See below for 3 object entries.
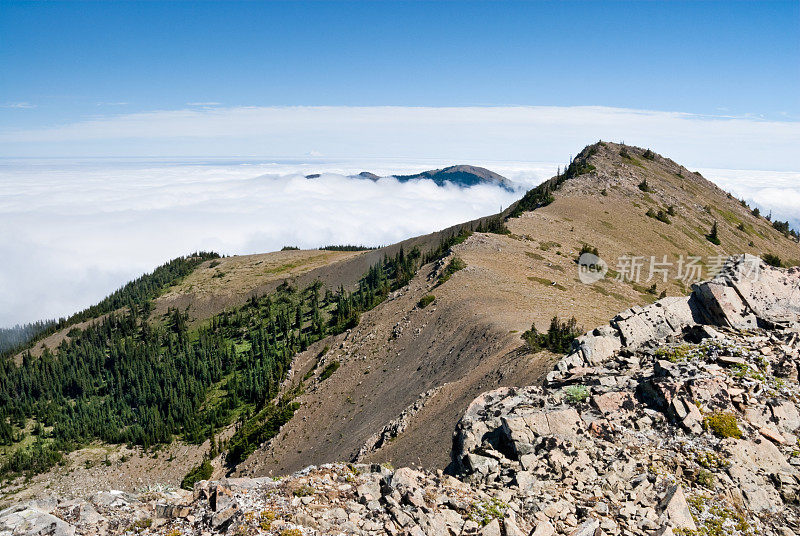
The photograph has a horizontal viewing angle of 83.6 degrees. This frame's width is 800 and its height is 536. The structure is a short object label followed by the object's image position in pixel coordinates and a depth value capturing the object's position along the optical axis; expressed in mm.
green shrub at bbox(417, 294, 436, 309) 52344
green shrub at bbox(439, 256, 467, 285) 55375
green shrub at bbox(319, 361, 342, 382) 54094
